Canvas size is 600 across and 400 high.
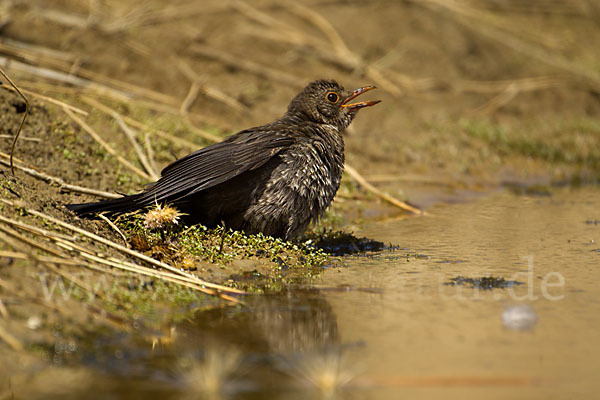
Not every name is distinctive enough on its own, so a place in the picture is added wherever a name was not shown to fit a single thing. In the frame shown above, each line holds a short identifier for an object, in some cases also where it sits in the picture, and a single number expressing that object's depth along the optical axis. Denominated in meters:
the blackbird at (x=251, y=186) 10.45
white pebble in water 7.67
